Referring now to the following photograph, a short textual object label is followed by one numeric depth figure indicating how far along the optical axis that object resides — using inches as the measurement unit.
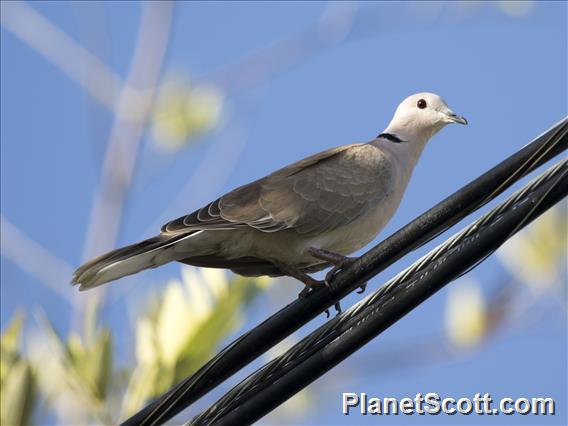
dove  386.3
